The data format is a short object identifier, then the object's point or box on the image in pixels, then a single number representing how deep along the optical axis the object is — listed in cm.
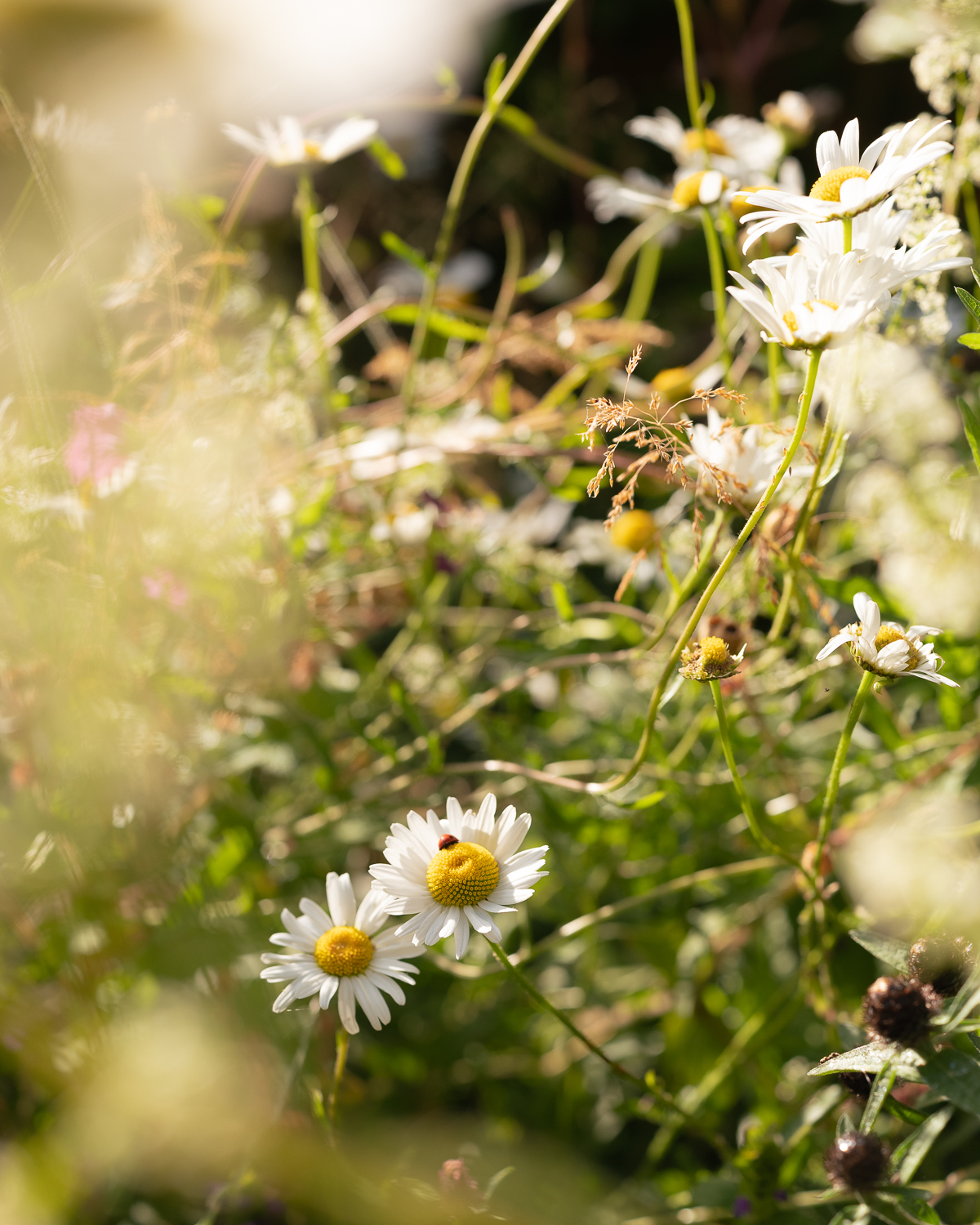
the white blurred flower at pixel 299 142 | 52
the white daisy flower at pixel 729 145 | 55
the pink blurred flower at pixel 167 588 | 51
